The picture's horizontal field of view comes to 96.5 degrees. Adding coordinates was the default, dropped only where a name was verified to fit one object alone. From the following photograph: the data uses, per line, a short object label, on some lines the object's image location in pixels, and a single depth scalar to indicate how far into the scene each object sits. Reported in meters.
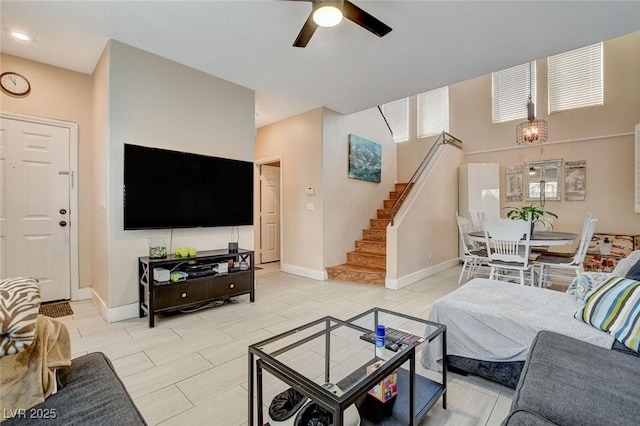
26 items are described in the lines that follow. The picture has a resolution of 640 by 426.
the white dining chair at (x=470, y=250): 4.40
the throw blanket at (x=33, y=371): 0.86
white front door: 3.16
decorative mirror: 5.59
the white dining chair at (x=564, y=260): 3.57
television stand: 2.82
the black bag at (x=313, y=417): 1.20
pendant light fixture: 4.58
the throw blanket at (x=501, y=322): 1.69
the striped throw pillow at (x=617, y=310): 1.45
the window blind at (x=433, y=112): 7.02
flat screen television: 2.95
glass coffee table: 1.06
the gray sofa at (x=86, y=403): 0.85
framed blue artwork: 5.30
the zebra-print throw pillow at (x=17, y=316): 0.83
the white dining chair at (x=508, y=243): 3.58
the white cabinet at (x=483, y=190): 6.12
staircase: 4.53
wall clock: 3.12
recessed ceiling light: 2.80
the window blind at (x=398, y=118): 7.63
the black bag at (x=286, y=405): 1.27
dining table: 3.58
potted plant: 3.93
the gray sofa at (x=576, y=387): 0.94
